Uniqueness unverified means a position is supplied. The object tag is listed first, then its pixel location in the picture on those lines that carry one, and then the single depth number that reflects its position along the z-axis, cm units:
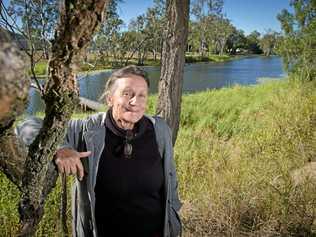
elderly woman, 110
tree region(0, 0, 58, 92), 88
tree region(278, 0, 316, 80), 567
